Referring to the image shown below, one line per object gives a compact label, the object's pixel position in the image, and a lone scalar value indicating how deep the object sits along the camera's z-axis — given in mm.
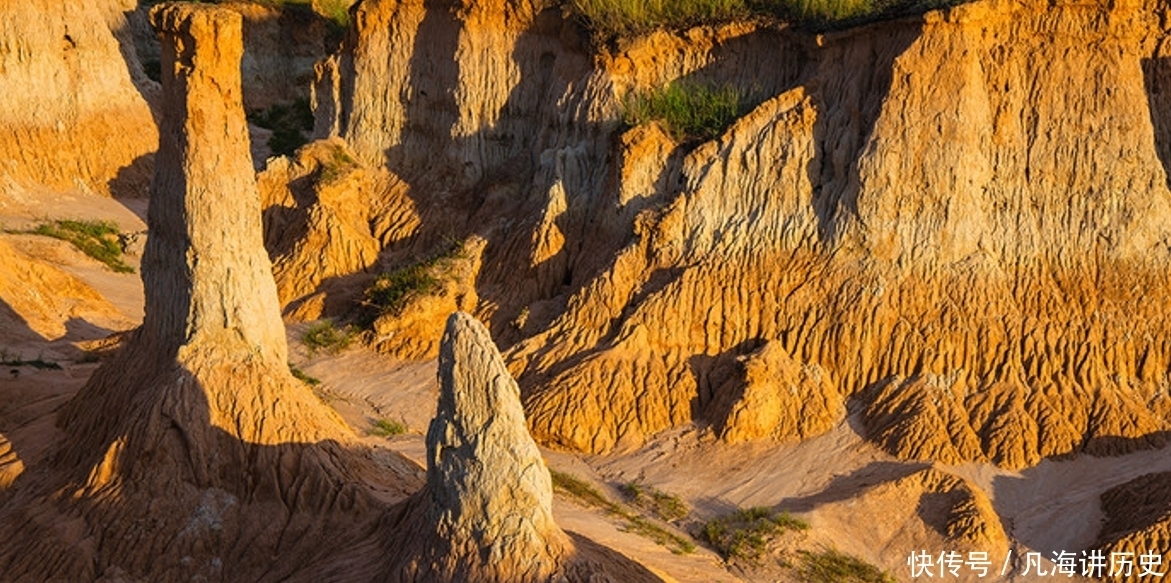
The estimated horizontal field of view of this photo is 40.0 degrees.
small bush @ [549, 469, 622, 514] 17375
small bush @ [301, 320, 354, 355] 22219
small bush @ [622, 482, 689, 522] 17812
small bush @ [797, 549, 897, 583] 16391
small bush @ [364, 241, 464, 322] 22172
